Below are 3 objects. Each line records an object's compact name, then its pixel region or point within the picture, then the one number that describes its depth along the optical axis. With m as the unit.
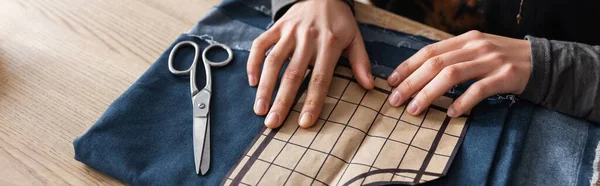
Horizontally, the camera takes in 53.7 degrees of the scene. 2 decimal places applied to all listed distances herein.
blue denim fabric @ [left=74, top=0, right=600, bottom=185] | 0.71
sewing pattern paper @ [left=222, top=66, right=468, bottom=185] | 0.70
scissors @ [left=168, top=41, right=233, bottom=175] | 0.72
